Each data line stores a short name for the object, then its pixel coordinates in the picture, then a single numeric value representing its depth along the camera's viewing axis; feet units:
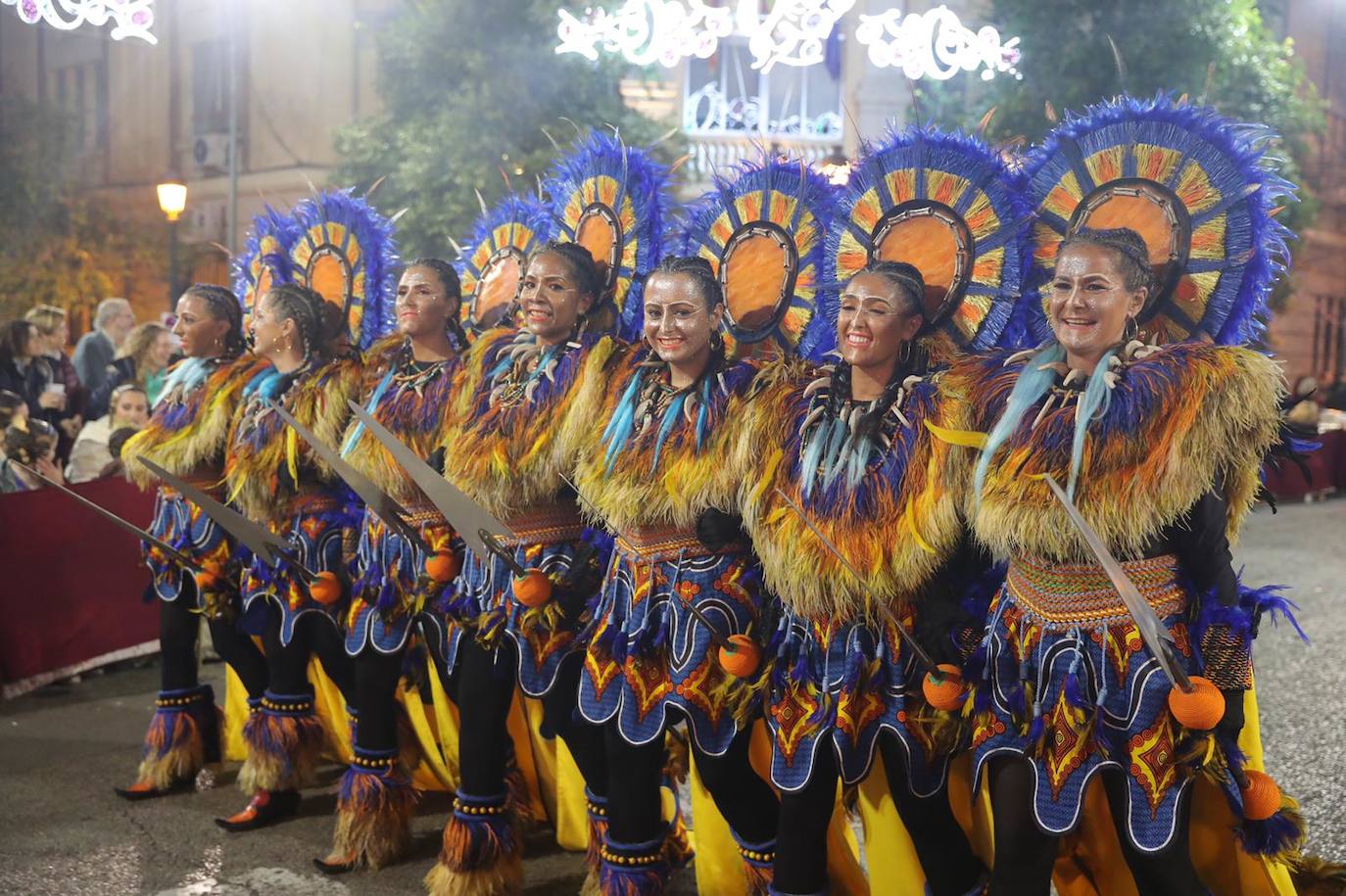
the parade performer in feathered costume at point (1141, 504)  9.17
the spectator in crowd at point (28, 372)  26.30
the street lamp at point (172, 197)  41.83
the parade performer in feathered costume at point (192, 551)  15.99
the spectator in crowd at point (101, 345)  30.42
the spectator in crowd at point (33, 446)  20.54
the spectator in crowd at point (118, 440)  18.83
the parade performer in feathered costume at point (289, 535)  15.31
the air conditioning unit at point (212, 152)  58.49
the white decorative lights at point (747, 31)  32.76
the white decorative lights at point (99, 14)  19.53
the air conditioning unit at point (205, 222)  59.52
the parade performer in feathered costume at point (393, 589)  14.10
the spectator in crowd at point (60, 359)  26.94
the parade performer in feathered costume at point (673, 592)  11.28
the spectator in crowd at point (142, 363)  27.35
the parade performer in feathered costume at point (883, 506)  10.39
